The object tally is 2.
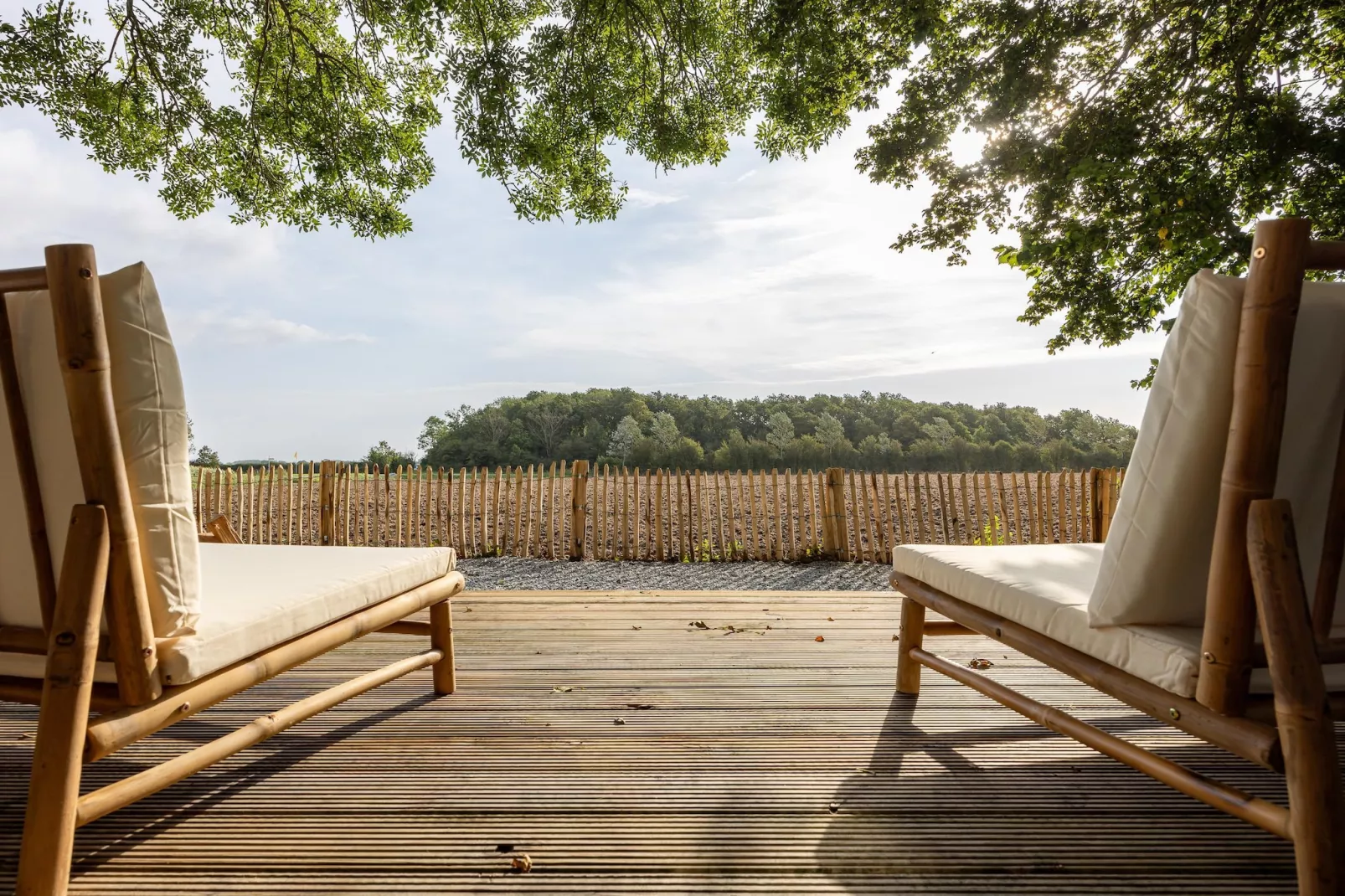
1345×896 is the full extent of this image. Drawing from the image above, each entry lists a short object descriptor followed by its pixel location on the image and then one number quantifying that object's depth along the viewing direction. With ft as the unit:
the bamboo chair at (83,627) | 3.84
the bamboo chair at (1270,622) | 3.53
